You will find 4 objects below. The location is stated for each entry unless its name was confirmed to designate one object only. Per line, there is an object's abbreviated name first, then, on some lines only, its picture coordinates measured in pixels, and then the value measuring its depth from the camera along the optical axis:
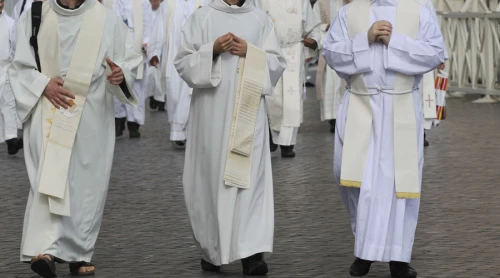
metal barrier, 21.81
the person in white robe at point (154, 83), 21.31
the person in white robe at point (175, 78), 15.95
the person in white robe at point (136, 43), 17.28
